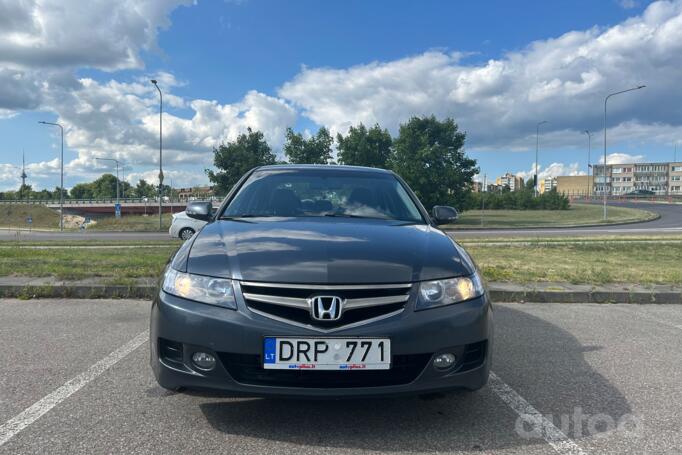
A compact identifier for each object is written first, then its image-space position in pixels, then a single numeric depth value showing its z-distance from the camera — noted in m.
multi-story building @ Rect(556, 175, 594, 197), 127.74
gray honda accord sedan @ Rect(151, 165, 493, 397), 2.34
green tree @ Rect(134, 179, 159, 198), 135.50
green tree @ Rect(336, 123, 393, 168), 51.50
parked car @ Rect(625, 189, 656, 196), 96.03
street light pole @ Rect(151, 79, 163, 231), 31.76
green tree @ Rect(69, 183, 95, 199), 152.38
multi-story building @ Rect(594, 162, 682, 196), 126.25
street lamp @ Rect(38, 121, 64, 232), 46.22
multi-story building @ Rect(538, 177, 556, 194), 155.10
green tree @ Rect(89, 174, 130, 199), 142.50
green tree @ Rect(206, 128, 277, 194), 51.78
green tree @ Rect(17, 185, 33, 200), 138.25
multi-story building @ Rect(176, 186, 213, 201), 128.25
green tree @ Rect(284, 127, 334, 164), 53.31
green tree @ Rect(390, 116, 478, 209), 38.53
